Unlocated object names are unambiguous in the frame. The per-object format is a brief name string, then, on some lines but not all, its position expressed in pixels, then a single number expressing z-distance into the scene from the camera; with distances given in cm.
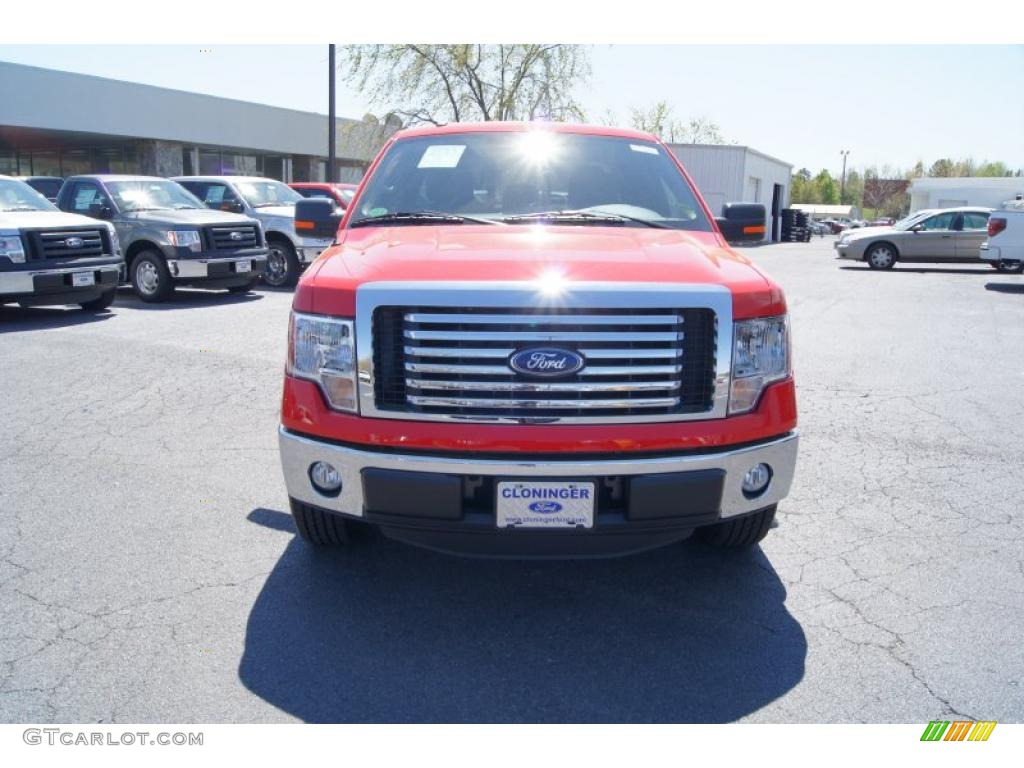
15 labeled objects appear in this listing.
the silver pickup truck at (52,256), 995
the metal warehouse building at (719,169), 3612
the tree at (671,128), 6103
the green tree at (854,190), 12850
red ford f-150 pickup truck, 287
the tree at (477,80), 3144
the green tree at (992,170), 10546
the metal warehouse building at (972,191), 5816
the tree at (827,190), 12825
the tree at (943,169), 10320
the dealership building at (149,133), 2973
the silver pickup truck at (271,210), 1409
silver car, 2141
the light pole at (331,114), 2270
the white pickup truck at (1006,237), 1698
